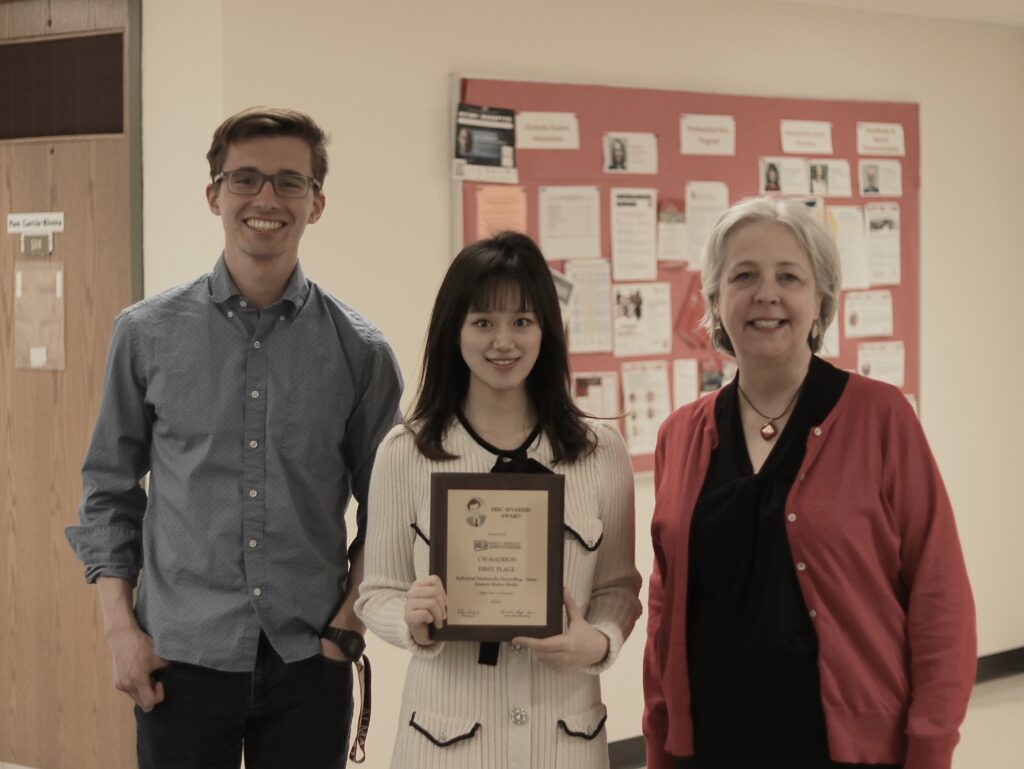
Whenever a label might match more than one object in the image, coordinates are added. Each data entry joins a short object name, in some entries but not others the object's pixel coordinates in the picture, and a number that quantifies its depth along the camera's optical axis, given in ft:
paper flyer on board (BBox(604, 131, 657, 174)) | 14.42
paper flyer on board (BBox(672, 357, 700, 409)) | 15.20
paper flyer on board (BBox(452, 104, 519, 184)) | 13.28
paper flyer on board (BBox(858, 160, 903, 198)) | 16.57
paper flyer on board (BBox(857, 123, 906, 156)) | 16.51
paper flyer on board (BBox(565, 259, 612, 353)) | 14.33
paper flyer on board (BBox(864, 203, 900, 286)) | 16.69
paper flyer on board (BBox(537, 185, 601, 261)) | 14.03
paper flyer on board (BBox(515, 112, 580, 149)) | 13.73
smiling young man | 7.56
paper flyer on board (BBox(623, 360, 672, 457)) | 14.82
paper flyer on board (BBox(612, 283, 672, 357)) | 14.69
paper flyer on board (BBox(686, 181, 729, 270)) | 15.12
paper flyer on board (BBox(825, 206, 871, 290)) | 16.38
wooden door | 12.89
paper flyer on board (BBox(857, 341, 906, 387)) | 16.70
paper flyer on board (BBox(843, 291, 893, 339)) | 16.51
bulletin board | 13.88
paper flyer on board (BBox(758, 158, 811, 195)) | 15.66
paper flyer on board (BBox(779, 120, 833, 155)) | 15.81
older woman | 6.77
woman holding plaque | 6.63
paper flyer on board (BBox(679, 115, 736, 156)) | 14.97
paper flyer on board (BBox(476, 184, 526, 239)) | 13.51
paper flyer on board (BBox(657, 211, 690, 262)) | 14.94
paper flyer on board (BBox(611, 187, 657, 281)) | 14.56
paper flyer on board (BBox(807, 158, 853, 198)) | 16.14
